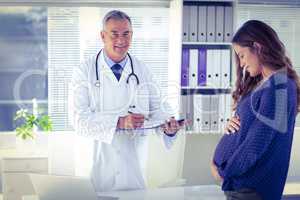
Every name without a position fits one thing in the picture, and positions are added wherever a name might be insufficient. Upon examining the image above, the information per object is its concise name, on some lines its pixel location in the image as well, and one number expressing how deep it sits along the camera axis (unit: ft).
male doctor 8.00
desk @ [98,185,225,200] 6.70
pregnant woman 5.97
